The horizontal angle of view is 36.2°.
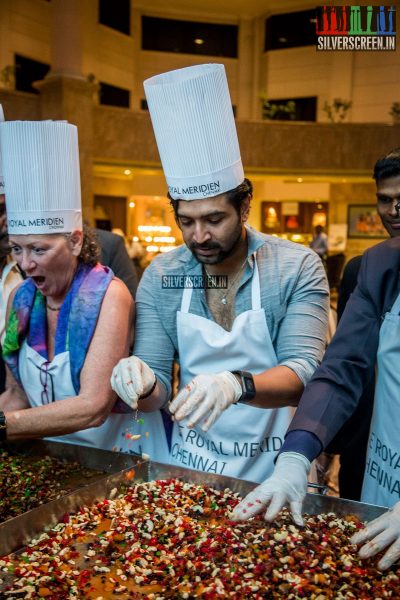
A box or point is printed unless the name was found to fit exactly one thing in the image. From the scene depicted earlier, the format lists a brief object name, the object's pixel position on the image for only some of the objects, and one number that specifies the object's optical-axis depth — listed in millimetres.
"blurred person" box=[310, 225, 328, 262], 11617
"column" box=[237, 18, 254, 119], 15000
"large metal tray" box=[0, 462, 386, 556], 1322
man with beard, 1731
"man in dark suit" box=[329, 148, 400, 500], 2018
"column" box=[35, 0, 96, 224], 10125
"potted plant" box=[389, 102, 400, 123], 10832
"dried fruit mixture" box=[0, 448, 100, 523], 1494
